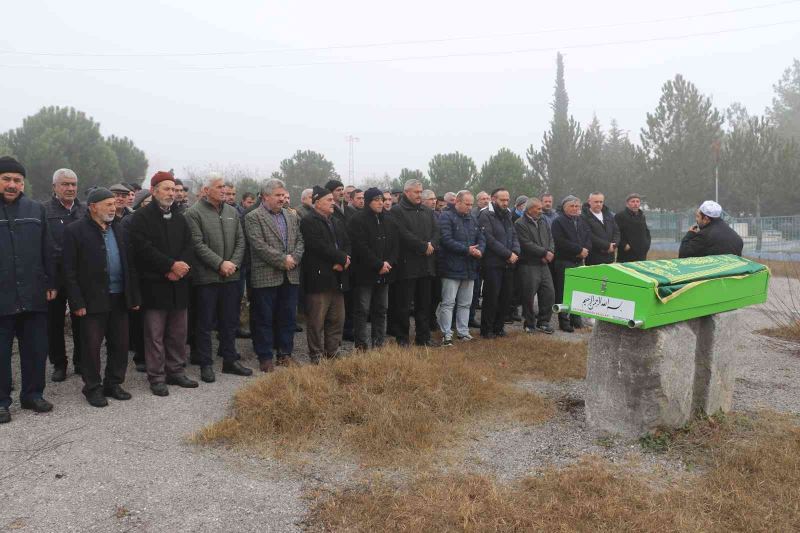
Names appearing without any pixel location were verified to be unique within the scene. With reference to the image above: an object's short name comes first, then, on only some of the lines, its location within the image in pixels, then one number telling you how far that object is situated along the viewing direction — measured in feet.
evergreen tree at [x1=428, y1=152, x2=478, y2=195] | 109.29
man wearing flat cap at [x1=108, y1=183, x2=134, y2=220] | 21.65
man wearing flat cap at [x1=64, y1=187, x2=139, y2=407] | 16.43
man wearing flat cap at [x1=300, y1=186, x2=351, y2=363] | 20.52
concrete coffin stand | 14.07
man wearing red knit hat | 17.67
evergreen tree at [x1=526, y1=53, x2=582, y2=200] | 114.52
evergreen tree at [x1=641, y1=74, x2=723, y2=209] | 104.68
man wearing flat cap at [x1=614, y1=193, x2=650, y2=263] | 30.94
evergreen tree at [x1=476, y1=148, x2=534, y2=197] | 103.25
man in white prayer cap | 21.88
